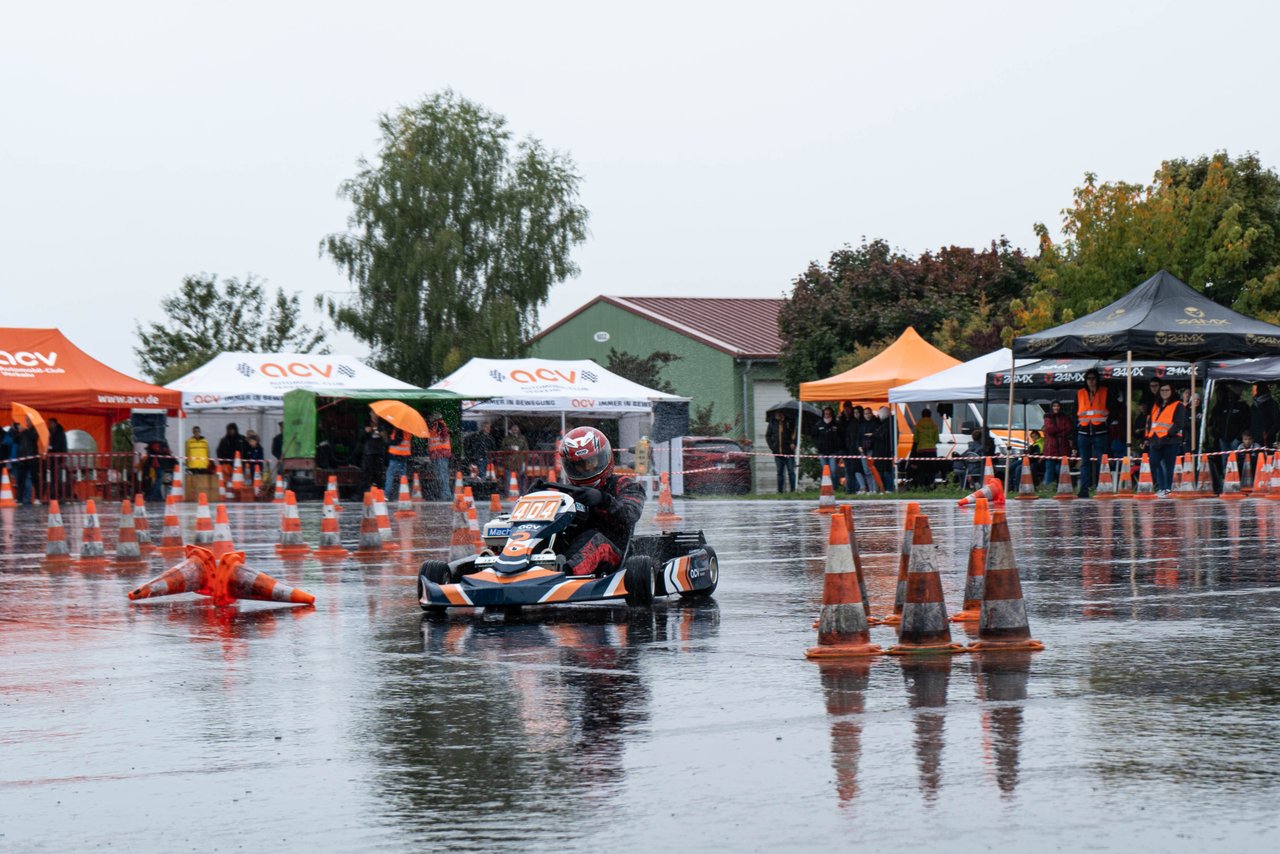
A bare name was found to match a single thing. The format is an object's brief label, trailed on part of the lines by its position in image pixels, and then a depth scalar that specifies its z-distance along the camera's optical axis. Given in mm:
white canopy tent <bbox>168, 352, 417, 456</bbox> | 39500
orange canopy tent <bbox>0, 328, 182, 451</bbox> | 37656
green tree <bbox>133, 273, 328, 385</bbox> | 73188
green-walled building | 63344
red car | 44531
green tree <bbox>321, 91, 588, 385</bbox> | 58594
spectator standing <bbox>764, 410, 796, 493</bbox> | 40484
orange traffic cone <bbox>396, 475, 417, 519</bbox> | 28906
